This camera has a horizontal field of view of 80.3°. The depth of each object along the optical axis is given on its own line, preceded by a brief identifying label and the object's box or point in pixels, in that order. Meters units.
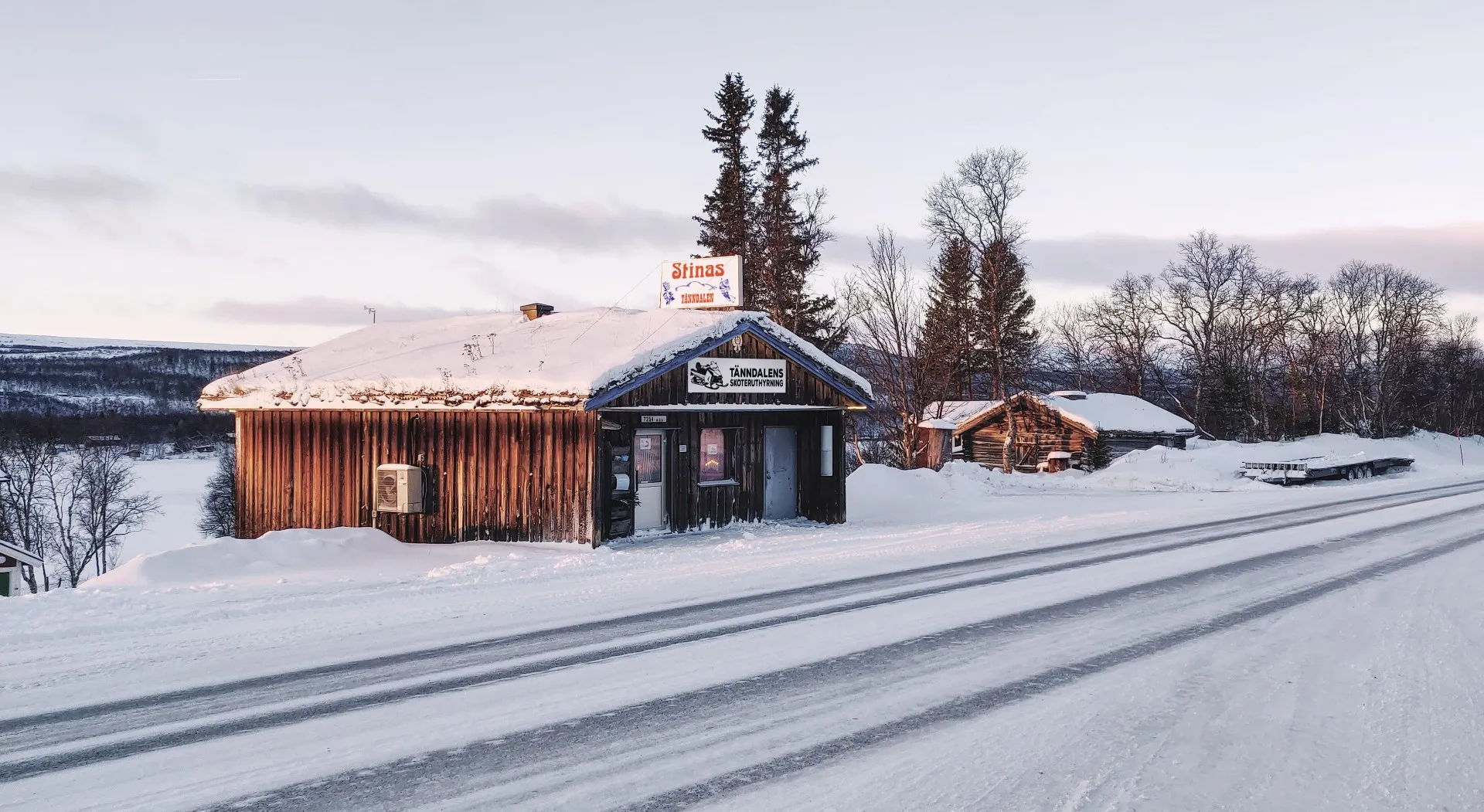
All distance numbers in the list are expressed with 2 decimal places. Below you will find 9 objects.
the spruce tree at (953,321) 47.47
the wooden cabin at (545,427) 15.09
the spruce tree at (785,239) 45.66
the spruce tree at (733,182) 46.12
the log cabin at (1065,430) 40.03
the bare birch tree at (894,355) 41.78
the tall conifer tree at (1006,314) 38.47
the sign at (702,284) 18.52
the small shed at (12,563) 30.86
